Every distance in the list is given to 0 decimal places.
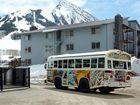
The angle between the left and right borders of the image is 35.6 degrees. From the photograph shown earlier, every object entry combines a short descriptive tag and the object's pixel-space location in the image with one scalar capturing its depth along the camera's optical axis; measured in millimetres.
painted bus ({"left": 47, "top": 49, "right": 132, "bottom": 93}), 13581
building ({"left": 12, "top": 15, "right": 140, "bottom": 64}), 33711
